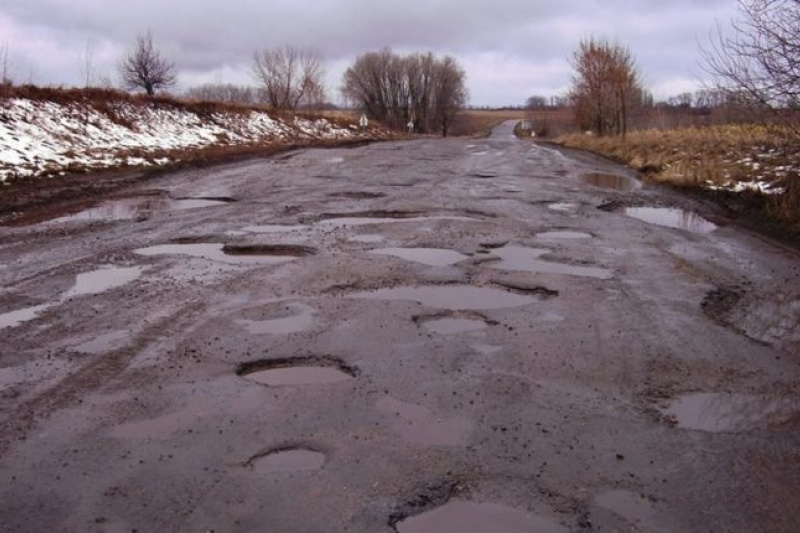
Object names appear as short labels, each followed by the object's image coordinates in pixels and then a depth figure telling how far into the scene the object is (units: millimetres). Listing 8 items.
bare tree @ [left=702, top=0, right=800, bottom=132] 9852
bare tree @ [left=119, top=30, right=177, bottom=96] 37469
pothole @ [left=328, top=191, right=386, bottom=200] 13758
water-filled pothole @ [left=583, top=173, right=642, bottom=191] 17094
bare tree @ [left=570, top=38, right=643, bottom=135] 39594
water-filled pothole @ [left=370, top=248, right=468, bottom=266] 8391
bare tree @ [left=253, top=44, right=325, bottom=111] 57312
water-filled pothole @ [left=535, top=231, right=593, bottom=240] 10107
